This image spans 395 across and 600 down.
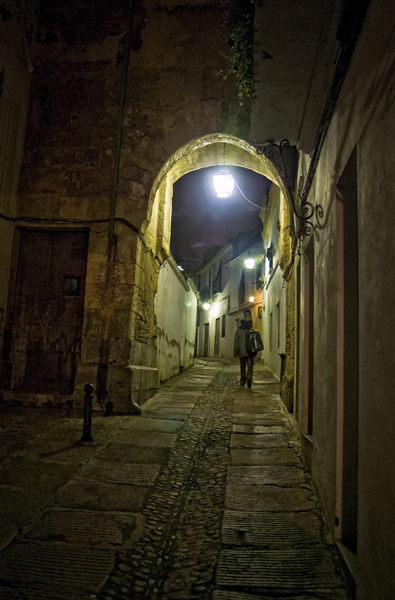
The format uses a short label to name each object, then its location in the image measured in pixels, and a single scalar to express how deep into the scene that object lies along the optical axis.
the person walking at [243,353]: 9.31
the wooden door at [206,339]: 29.87
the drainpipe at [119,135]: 7.01
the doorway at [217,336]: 27.06
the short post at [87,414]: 4.74
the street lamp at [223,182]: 8.18
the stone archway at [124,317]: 6.64
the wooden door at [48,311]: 7.16
